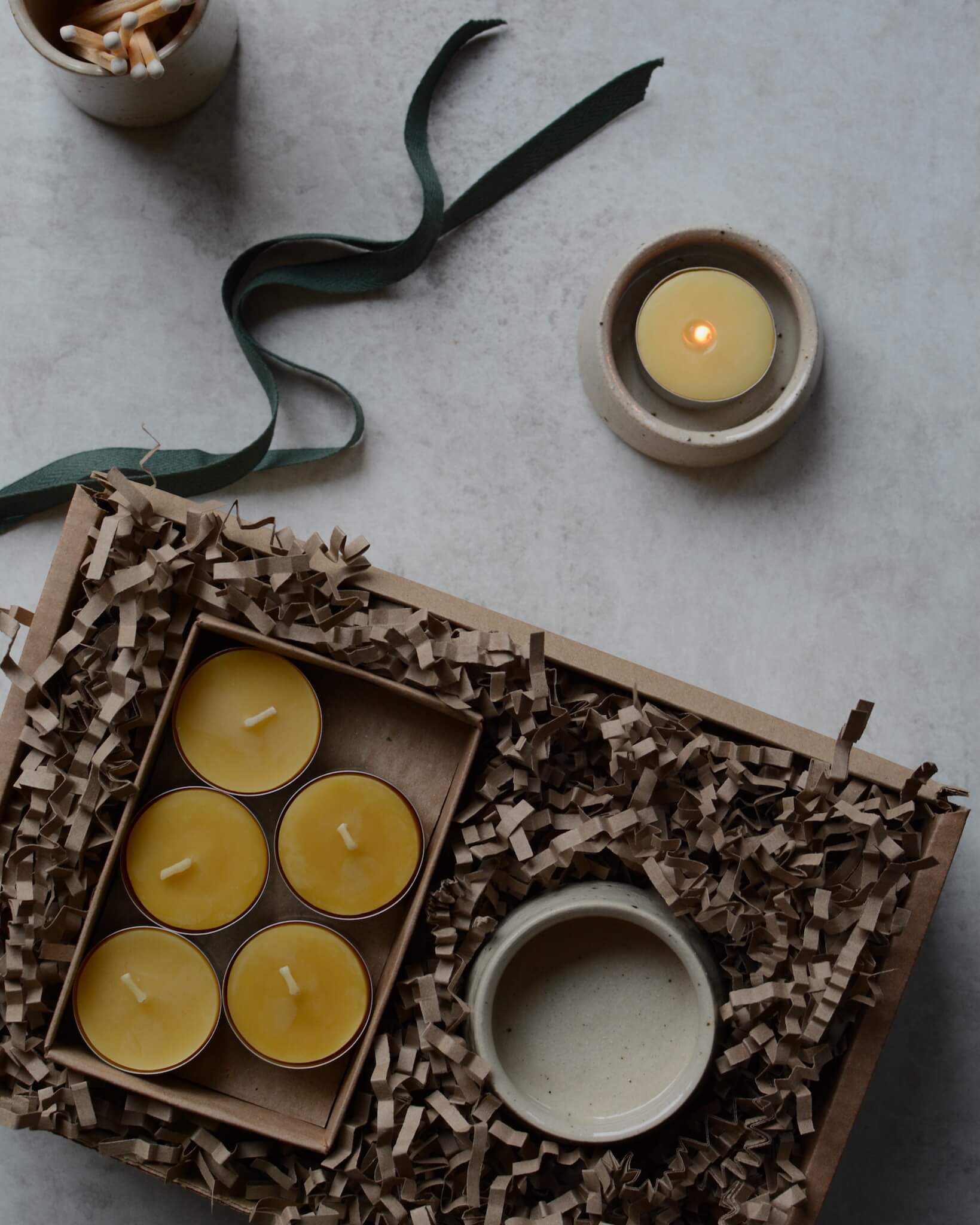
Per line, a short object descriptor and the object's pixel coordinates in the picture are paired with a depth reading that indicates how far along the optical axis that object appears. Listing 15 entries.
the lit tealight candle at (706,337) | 0.70
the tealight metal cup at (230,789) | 0.65
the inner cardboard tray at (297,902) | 0.64
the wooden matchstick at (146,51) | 0.66
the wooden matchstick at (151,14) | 0.66
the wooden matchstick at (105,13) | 0.67
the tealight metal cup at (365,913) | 0.65
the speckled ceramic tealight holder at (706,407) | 0.70
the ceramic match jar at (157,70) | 0.67
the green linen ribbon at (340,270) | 0.70
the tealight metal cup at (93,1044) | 0.64
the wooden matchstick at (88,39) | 0.67
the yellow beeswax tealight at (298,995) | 0.64
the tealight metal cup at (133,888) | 0.65
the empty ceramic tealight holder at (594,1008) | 0.63
